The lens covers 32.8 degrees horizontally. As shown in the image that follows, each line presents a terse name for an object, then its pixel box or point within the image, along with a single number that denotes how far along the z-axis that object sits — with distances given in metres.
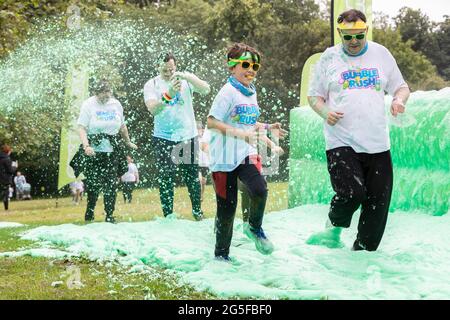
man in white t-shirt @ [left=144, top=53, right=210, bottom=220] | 8.49
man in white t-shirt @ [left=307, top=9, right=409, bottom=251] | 5.75
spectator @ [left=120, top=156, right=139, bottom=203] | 19.92
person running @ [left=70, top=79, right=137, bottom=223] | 9.27
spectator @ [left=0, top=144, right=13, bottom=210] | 18.91
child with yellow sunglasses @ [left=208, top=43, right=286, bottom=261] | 5.64
